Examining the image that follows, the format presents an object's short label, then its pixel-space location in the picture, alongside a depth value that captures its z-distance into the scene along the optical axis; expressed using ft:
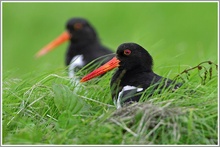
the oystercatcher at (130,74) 38.05
